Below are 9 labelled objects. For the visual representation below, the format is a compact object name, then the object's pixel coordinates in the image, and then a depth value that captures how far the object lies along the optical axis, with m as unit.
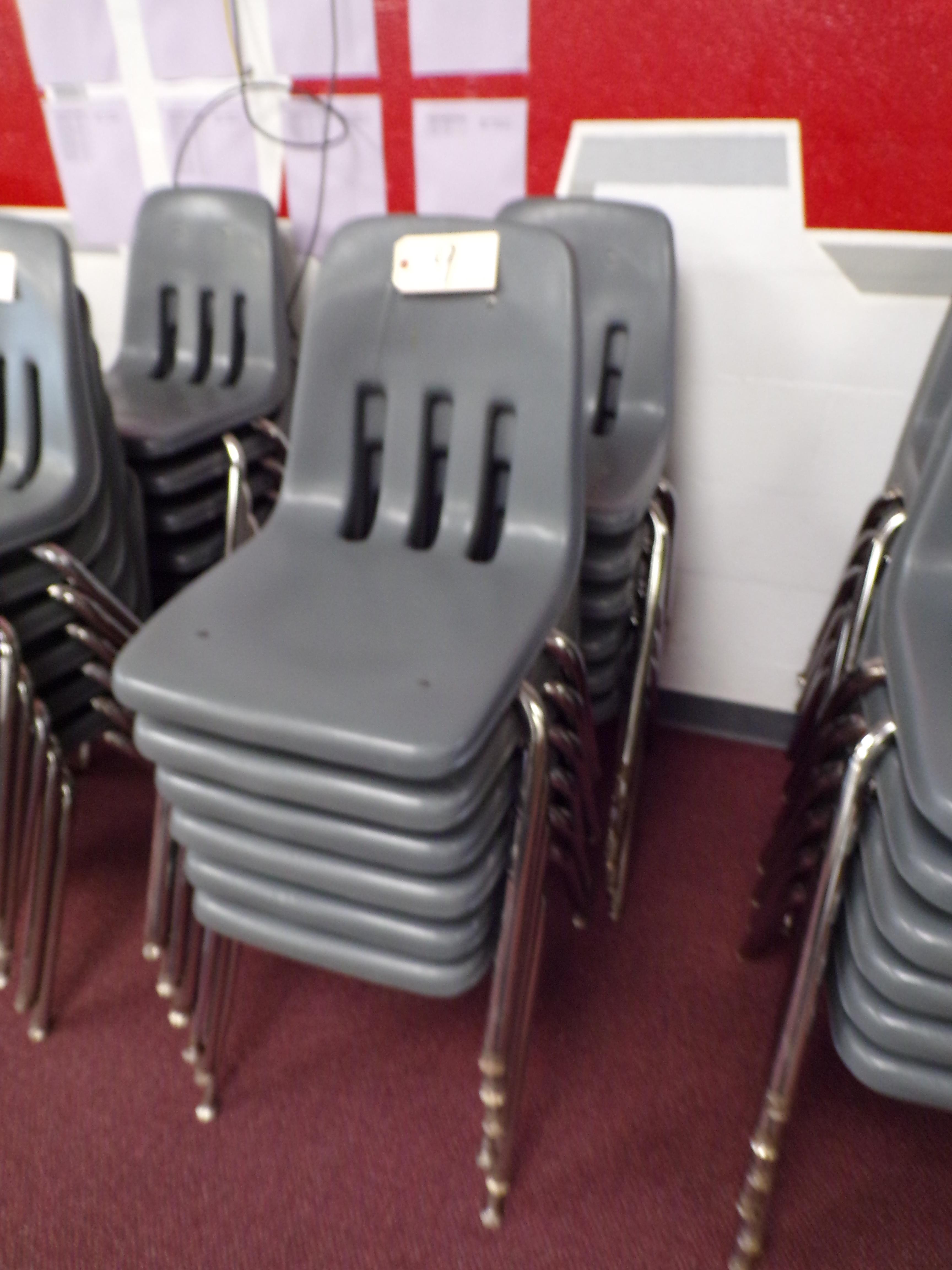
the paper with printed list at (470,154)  1.50
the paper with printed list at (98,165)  1.76
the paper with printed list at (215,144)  1.68
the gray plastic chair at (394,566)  0.84
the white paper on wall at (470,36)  1.42
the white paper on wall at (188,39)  1.59
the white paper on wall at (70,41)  1.67
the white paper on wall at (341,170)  1.59
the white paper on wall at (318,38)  1.51
